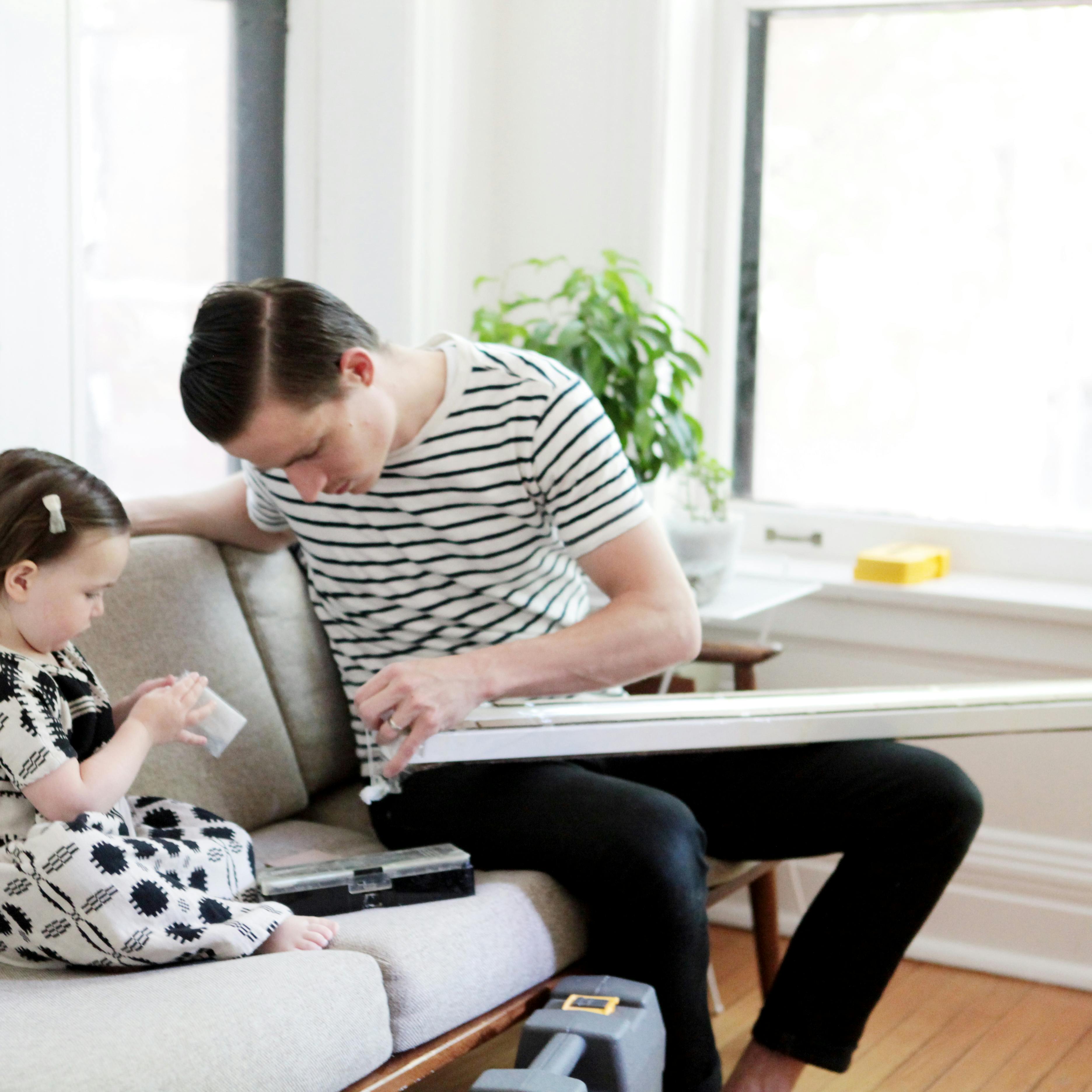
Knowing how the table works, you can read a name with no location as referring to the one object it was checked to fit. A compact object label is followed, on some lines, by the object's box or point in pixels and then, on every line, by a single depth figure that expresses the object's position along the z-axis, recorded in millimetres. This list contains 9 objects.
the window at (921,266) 3813
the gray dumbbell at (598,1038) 2705
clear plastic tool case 2914
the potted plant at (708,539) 3609
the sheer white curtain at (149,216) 3504
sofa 2613
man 2884
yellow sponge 3750
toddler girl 2733
